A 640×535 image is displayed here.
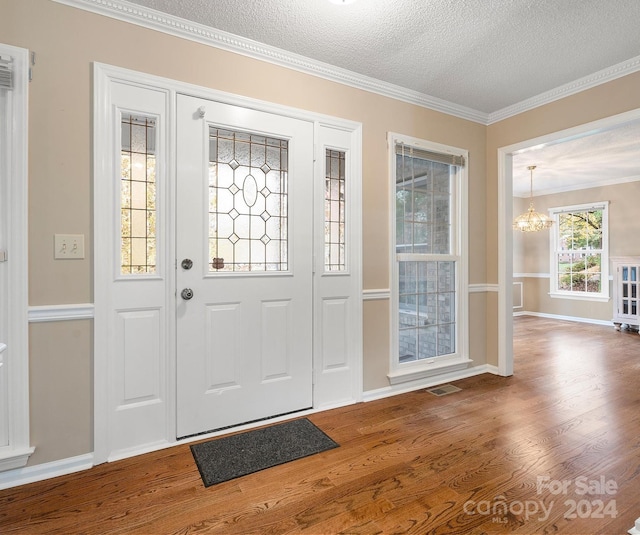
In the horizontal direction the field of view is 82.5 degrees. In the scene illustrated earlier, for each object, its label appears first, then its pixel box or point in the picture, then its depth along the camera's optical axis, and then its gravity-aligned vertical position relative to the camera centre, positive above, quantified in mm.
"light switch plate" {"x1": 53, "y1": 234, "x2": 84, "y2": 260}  1974 +103
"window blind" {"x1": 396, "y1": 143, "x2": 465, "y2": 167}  3182 +1026
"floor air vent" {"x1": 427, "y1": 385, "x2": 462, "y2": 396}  3170 -1093
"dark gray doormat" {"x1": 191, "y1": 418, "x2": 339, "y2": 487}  1995 -1106
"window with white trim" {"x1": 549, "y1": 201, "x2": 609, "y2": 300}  6637 +306
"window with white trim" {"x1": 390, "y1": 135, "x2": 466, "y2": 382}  3209 +113
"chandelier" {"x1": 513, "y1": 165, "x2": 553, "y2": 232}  5816 +733
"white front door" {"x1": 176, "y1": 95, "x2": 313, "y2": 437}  2311 +9
